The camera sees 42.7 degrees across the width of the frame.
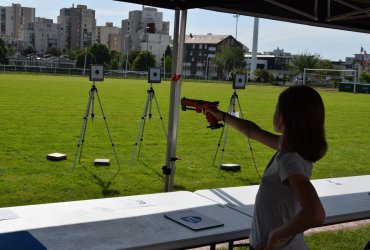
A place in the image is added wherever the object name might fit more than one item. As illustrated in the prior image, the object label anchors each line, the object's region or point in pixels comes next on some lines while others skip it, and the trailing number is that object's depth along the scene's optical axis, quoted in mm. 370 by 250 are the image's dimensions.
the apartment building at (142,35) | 102800
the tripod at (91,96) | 7293
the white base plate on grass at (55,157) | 8781
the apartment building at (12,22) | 122500
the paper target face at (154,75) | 7672
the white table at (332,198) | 3674
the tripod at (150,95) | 7965
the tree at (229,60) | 87375
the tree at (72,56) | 89625
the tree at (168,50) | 92600
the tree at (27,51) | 90850
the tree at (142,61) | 75062
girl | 1751
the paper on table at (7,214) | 3111
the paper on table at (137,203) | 3607
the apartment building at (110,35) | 133875
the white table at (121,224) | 2744
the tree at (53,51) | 102481
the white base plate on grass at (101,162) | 8492
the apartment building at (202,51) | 101244
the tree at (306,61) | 83062
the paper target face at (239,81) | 7695
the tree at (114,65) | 75338
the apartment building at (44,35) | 127131
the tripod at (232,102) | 7658
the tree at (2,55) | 57053
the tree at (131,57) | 83312
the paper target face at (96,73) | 7215
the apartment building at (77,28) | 128250
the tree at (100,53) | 69938
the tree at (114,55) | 76694
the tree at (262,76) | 67625
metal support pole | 5058
